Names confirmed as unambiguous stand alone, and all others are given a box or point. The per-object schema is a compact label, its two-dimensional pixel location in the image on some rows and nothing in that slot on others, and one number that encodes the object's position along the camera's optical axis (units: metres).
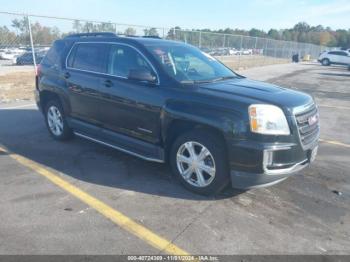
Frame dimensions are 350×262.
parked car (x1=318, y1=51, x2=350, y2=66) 38.03
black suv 3.59
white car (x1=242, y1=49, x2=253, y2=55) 29.50
